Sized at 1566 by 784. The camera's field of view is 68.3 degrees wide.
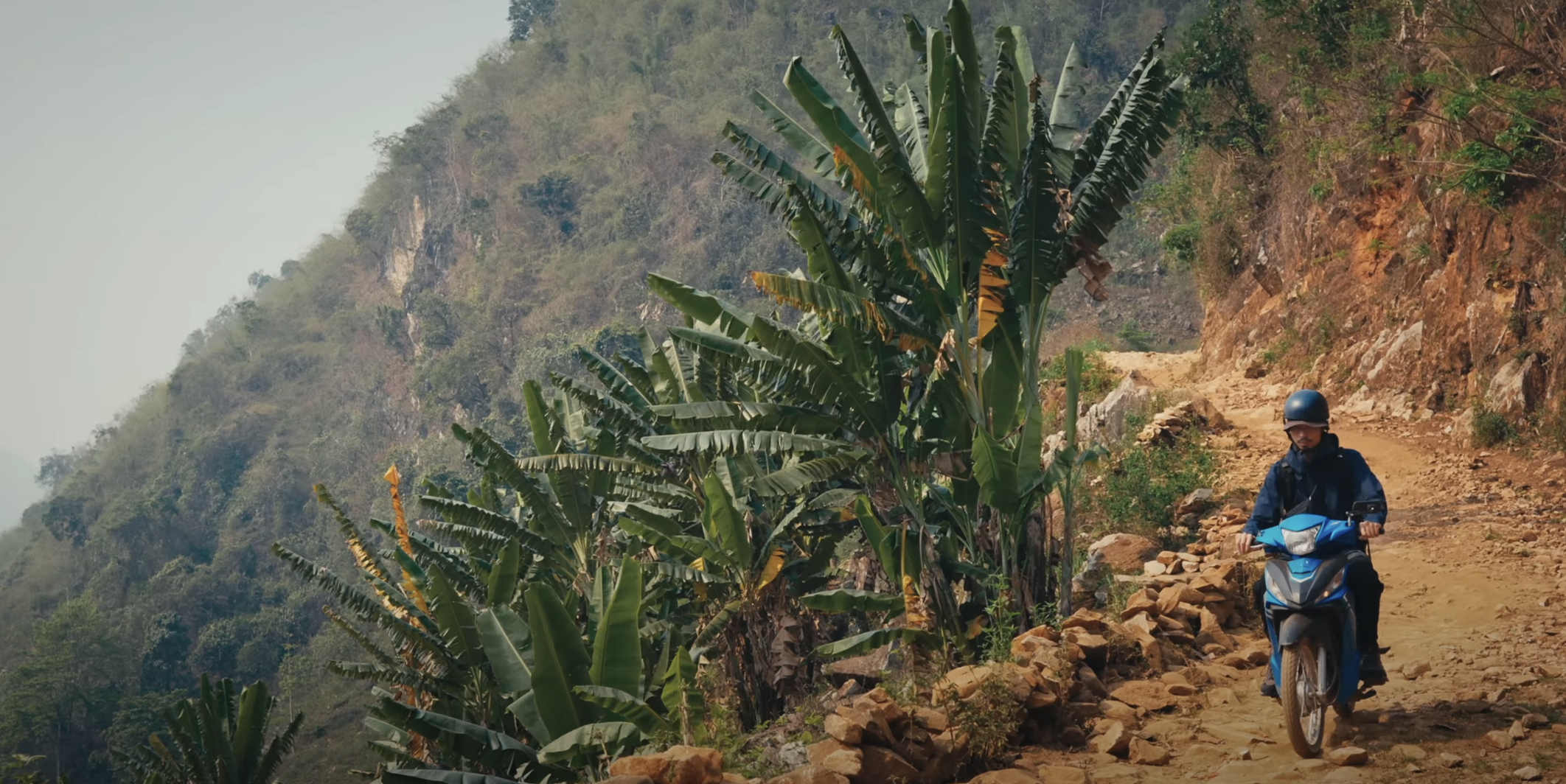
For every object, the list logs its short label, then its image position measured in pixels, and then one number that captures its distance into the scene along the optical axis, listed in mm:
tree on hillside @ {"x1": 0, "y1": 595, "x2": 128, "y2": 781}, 34875
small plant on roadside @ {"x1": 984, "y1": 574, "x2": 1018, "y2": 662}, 6746
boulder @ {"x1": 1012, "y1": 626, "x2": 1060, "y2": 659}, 6387
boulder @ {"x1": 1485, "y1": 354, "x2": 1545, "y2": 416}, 11289
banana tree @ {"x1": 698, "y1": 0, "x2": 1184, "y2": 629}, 7219
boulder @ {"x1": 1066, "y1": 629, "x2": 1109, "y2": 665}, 6504
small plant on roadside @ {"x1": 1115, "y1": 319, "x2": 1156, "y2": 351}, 35531
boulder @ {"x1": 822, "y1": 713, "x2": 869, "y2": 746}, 5012
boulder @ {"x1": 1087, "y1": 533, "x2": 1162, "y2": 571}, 9562
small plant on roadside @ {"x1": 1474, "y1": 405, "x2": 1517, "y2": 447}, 11320
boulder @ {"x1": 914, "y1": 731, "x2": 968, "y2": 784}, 5262
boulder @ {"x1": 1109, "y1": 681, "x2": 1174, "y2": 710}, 6035
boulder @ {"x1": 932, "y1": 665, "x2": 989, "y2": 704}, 5684
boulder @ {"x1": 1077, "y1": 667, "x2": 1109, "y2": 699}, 6281
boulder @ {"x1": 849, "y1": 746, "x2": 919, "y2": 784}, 4961
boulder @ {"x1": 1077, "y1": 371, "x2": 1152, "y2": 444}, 15203
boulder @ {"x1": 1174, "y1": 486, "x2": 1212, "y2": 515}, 10930
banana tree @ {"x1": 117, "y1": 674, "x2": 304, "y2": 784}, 10367
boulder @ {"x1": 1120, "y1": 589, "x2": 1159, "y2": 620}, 7250
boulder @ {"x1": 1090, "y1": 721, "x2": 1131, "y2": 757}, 5438
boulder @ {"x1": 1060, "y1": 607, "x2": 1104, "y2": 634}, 6777
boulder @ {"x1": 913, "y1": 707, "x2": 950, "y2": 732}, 5422
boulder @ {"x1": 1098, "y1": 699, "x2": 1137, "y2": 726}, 5824
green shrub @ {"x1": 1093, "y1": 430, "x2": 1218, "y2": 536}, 10633
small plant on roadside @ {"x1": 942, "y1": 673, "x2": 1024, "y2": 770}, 5449
